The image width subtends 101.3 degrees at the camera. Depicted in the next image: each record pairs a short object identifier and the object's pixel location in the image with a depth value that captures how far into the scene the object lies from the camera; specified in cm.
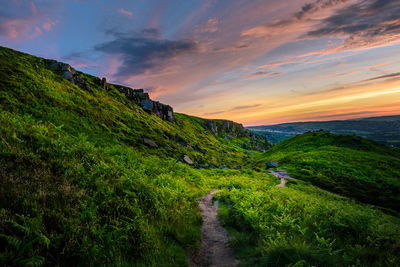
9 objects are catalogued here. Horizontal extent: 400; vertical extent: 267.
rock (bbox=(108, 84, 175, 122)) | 7038
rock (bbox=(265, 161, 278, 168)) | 4608
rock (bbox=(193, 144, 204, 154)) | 5952
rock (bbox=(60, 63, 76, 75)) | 4432
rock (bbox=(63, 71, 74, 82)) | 4212
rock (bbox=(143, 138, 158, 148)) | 3451
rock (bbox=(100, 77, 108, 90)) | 5803
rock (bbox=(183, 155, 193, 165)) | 3728
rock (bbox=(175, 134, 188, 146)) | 5562
